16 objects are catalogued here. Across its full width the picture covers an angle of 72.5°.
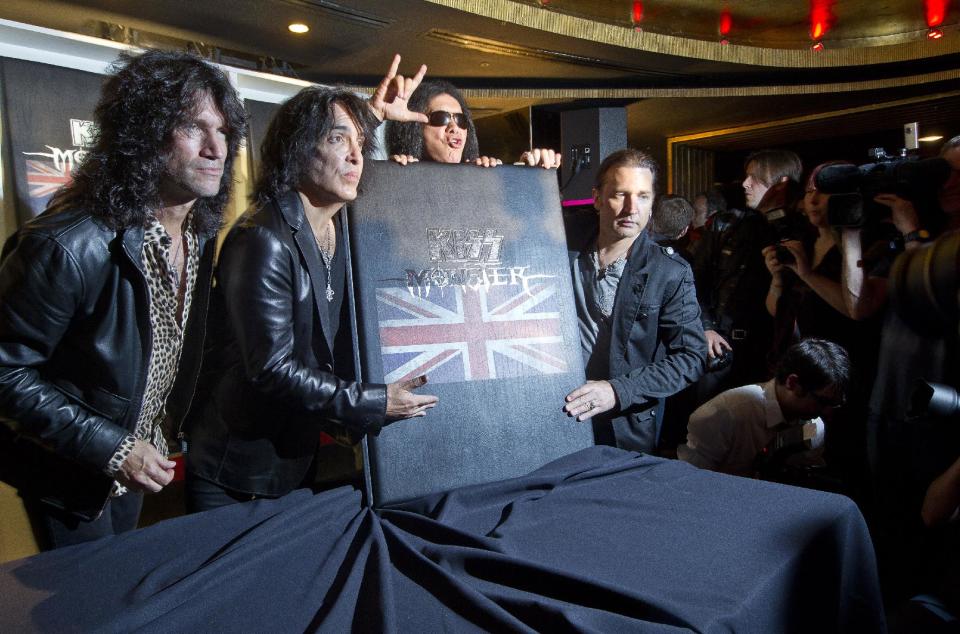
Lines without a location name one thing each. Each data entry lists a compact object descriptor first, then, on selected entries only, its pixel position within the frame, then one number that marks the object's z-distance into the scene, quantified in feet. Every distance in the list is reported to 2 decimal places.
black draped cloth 2.87
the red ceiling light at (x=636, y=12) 18.34
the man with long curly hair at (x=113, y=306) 3.87
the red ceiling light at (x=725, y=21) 19.33
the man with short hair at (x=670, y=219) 13.66
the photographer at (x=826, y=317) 8.05
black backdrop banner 7.18
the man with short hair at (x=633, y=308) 5.98
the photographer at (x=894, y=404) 6.50
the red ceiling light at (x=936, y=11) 17.99
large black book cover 4.62
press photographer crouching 7.93
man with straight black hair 4.31
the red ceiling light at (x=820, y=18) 18.86
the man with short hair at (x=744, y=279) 10.53
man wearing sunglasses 7.00
